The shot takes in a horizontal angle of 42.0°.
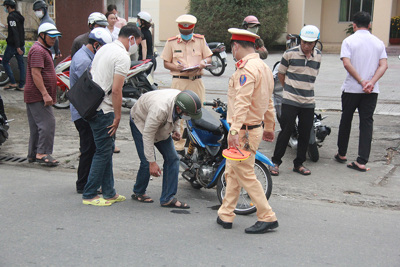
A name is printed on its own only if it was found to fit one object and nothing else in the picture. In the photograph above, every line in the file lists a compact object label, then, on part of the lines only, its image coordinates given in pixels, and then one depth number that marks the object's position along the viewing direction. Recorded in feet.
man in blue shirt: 19.31
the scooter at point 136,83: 32.96
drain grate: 24.09
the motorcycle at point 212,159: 18.19
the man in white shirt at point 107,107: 17.38
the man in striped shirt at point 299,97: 22.41
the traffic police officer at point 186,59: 24.95
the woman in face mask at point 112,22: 33.04
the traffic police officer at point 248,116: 15.47
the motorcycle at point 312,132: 24.31
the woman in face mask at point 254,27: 25.45
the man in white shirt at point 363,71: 23.38
